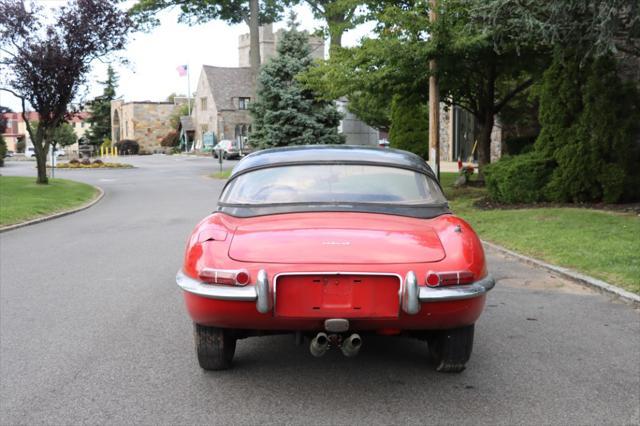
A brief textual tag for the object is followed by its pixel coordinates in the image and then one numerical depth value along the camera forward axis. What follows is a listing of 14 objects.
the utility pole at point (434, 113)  15.50
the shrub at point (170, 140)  81.25
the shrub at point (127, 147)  75.75
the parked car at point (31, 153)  68.94
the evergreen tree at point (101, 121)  89.69
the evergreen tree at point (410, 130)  31.86
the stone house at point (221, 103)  67.50
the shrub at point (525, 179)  14.80
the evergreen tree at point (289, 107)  32.88
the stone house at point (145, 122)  82.50
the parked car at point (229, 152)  51.44
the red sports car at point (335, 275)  3.90
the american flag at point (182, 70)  74.94
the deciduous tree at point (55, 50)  24.12
